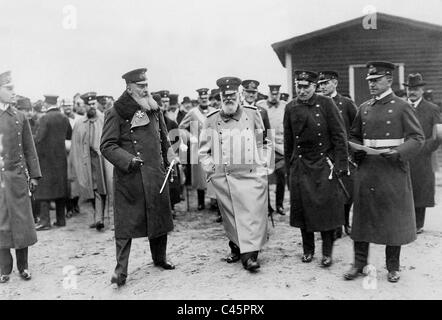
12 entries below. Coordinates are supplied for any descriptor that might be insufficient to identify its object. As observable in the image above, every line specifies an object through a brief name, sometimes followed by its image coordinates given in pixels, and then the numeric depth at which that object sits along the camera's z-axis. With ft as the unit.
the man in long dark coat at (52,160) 27.74
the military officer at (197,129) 29.73
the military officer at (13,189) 17.61
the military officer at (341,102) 21.91
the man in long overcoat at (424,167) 22.22
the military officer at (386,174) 15.75
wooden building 45.91
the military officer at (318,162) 17.72
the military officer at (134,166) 16.61
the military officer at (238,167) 17.70
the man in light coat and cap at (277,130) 27.78
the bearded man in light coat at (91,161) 26.76
